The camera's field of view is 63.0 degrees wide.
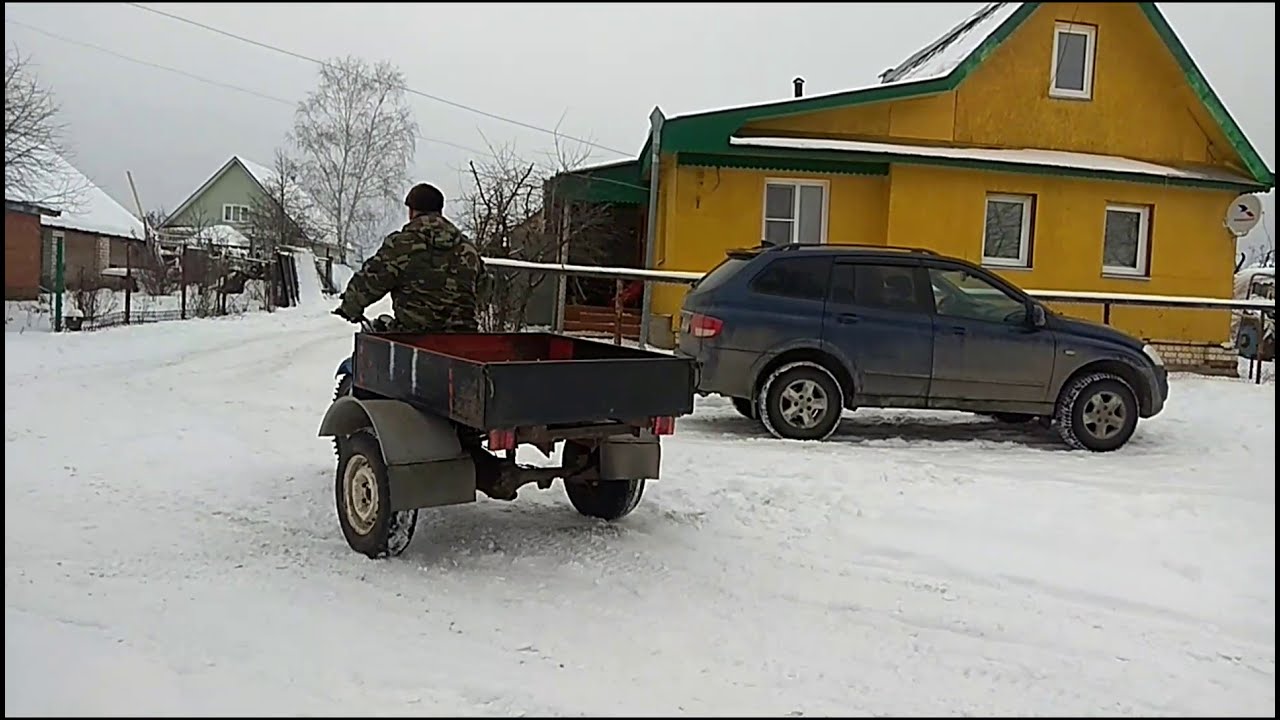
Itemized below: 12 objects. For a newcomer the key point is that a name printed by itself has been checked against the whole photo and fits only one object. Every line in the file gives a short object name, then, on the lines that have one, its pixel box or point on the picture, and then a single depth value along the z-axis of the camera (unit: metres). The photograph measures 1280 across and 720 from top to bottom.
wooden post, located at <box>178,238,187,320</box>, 19.80
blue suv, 8.70
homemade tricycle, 4.98
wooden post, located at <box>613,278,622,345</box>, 12.80
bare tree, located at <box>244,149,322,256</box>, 35.62
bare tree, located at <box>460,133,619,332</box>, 15.76
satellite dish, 16.03
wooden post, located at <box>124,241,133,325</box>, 17.55
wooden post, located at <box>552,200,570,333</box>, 13.99
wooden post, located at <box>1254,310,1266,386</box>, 14.15
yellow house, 14.73
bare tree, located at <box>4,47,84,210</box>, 17.25
